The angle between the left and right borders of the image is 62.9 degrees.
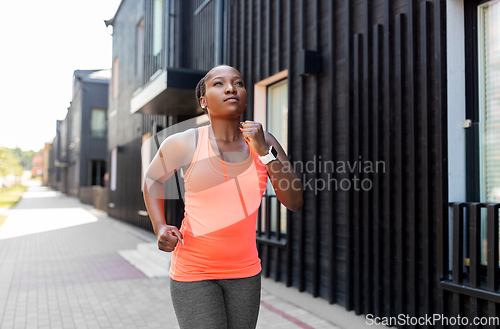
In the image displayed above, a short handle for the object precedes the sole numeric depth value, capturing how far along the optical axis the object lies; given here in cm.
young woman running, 166
